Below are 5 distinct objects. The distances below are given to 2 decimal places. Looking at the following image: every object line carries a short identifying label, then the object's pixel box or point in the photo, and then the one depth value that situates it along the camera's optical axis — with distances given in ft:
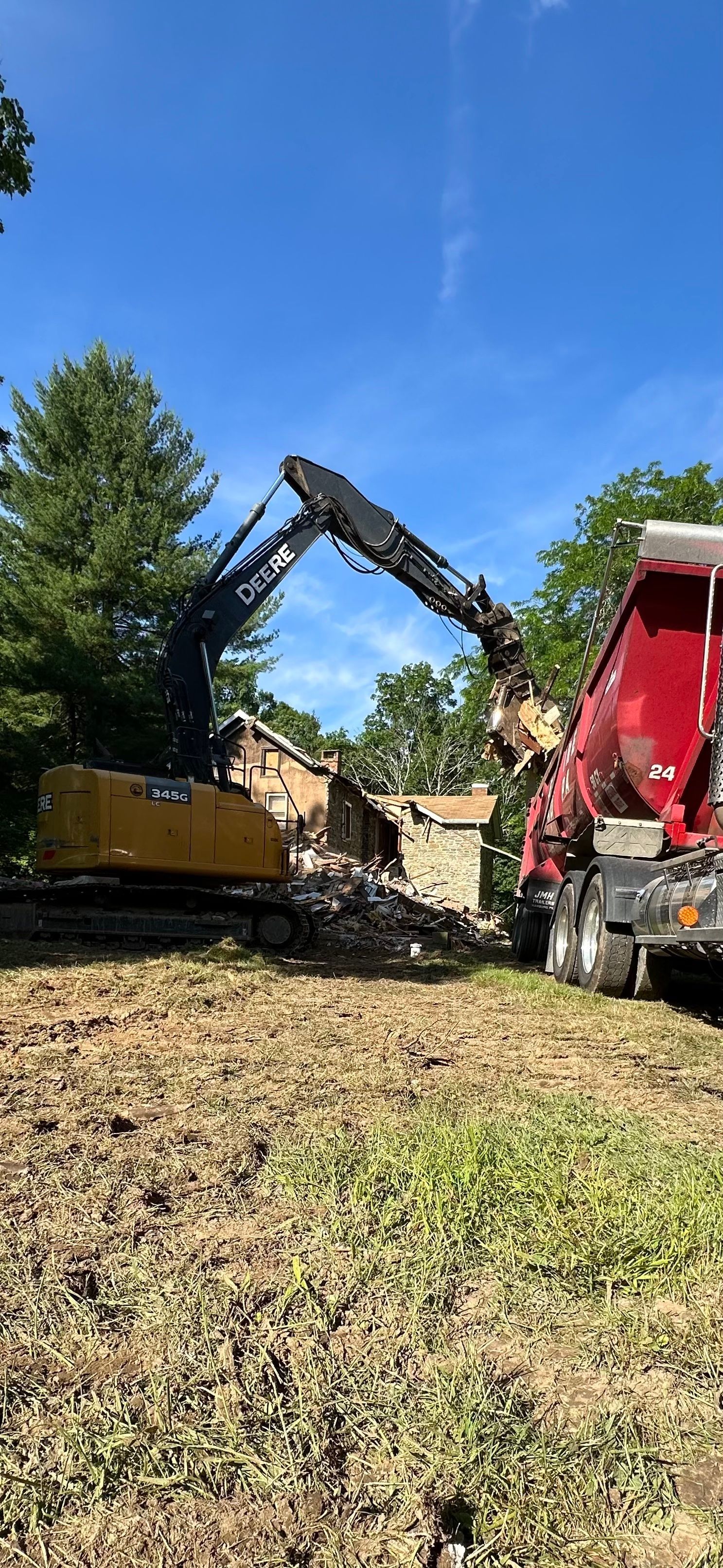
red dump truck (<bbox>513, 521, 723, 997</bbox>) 23.61
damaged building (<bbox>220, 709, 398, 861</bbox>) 88.02
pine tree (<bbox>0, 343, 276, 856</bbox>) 72.69
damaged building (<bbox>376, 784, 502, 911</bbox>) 111.96
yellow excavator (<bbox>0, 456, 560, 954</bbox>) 39.68
